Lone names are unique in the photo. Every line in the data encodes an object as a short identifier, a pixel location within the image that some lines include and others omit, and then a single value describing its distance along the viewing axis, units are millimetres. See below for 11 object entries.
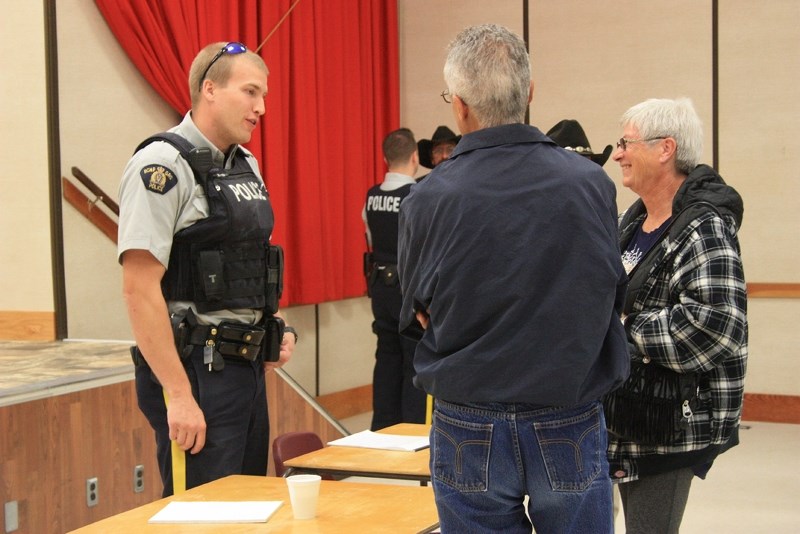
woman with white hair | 2223
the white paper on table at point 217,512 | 2043
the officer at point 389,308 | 5238
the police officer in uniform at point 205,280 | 2402
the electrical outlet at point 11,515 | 3279
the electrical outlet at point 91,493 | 3638
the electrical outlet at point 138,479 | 3879
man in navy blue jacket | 1564
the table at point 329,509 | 2002
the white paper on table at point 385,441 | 2883
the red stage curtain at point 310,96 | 5211
